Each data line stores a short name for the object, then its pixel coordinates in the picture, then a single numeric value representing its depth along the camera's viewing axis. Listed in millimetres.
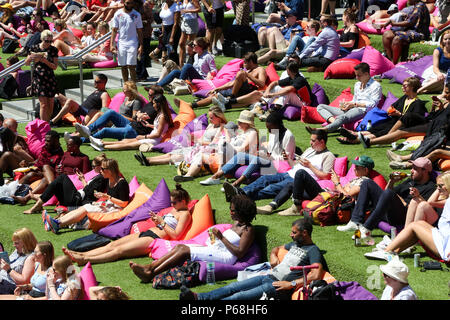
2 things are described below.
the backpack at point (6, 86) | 17203
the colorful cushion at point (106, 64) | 17766
